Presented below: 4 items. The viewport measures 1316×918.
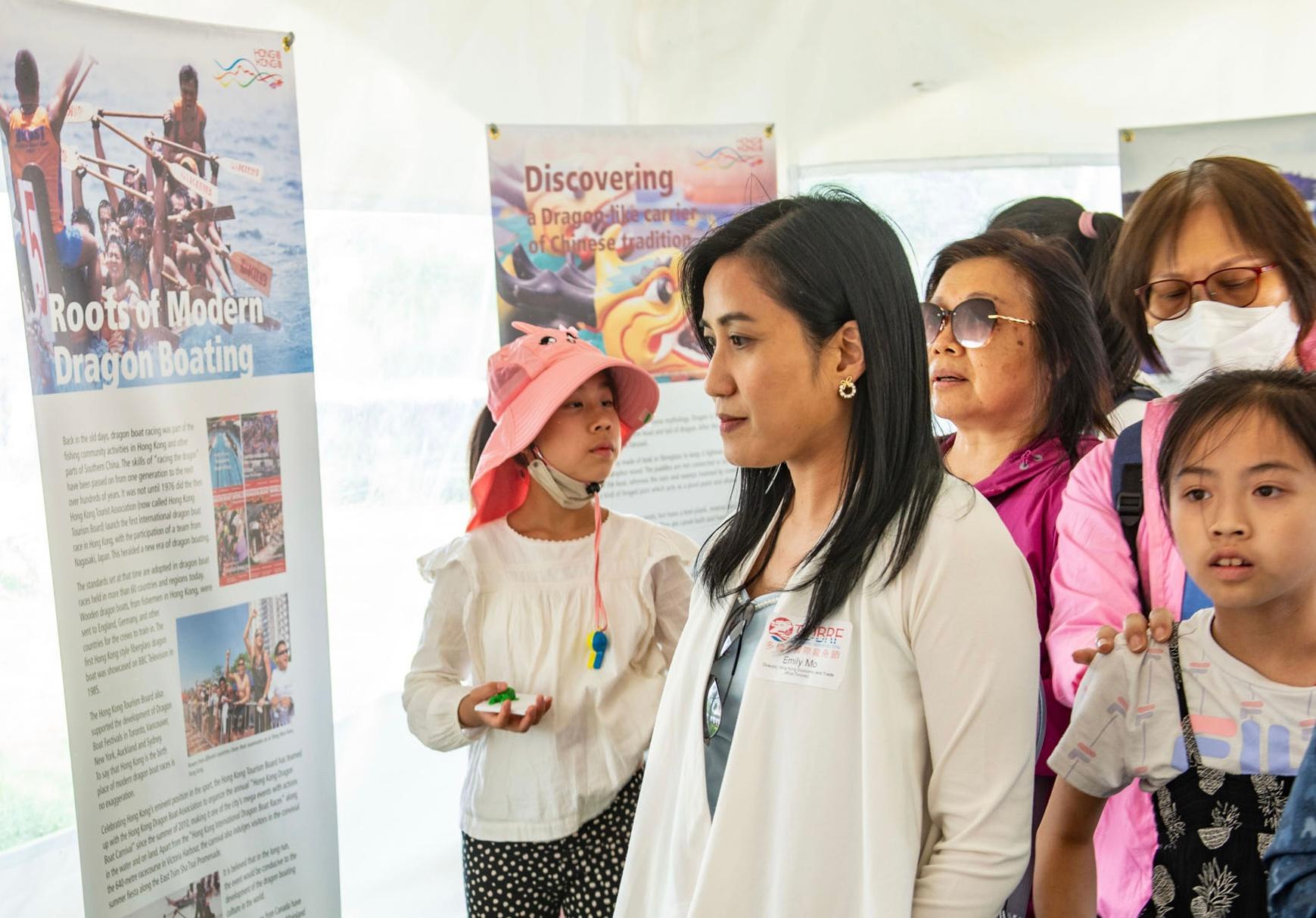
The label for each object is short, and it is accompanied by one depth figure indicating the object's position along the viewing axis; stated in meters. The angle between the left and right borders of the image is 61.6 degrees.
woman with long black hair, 1.36
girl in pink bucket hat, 2.46
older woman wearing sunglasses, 2.19
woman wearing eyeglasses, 1.75
